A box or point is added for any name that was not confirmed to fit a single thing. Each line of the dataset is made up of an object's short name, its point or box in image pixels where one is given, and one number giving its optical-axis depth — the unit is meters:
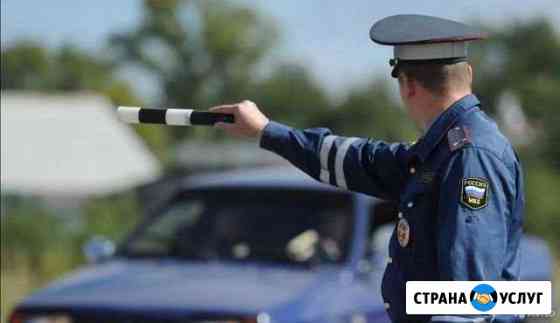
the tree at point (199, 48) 93.81
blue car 11.58
